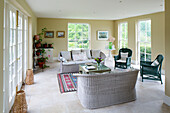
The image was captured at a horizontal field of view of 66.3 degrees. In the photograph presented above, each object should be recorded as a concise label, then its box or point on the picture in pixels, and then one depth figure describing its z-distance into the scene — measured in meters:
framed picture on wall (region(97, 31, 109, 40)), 9.36
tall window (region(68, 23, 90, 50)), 8.96
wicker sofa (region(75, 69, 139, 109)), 2.69
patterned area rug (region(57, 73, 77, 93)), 3.92
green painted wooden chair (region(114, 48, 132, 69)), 5.96
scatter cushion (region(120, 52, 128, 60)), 6.37
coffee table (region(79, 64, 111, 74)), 4.31
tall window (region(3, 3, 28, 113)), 2.52
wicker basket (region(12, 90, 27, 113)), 2.50
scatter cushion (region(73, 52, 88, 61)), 6.04
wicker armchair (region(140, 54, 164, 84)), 4.46
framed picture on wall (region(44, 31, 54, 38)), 8.48
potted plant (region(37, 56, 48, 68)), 6.13
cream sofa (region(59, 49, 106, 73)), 5.68
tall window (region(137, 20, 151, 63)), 6.85
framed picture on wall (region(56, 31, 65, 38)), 8.65
